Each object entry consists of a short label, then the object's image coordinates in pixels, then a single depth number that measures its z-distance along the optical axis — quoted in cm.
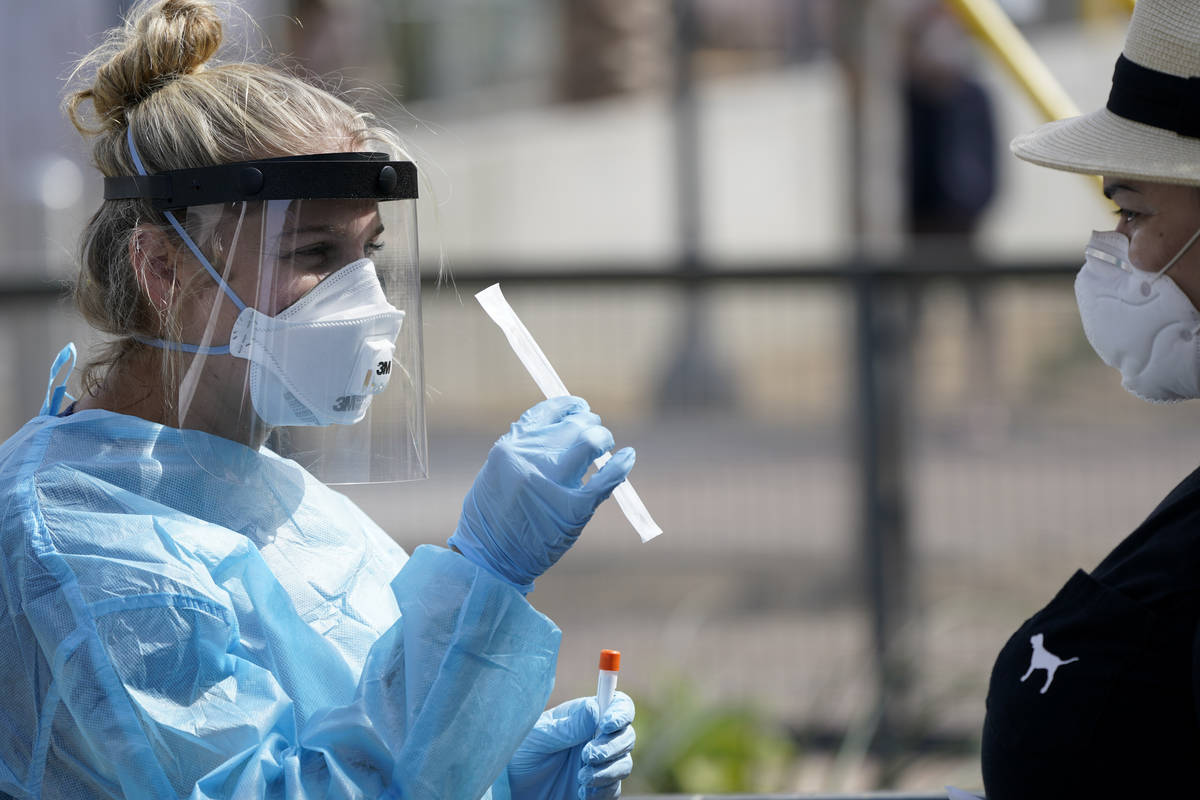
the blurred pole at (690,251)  939
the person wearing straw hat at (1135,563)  321
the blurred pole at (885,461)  918
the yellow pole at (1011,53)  611
